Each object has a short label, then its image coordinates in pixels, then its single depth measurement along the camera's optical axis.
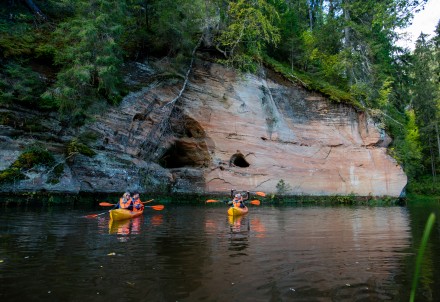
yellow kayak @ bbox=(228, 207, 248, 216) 14.11
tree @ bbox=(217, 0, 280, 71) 21.18
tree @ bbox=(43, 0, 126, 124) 15.91
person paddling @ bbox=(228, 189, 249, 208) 14.65
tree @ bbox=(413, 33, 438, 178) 36.94
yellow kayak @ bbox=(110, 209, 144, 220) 11.70
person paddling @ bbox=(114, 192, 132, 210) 12.93
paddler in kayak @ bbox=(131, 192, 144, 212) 13.49
